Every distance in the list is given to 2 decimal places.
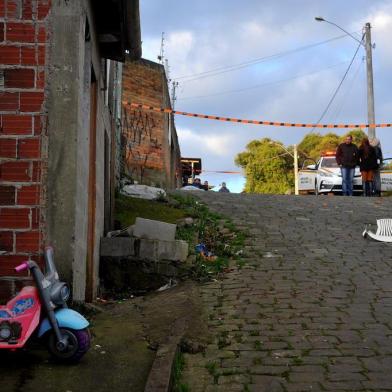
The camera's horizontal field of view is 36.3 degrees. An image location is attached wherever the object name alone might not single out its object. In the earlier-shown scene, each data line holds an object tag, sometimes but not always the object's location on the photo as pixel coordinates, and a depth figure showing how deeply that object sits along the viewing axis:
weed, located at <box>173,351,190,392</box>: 4.35
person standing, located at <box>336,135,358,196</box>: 18.98
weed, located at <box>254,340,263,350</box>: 5.37
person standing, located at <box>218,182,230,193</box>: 27.57
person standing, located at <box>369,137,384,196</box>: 19.77
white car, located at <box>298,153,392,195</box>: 21.66
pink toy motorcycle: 4.32
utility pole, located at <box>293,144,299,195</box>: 44.38
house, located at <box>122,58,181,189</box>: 20.09
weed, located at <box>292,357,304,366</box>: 4.93
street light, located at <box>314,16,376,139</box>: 24.93
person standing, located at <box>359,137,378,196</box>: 19.25
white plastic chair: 11.05
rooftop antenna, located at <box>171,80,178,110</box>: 34.67
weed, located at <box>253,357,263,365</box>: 4.98
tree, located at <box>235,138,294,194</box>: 49.88
